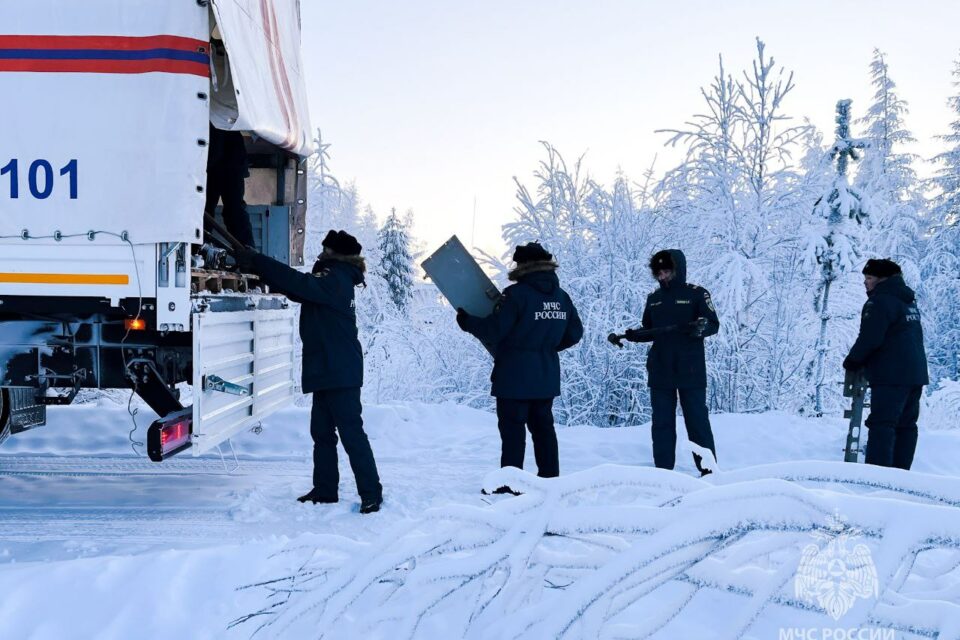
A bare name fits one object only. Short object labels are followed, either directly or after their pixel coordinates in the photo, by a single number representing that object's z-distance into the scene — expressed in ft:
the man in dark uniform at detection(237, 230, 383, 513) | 16.43
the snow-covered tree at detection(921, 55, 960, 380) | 77.77
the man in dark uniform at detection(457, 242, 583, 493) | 18.01
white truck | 13.78
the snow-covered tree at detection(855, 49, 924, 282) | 77.15
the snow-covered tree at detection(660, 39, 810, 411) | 33.63
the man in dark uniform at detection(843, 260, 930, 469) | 18.80
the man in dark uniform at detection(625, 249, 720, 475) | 19.47
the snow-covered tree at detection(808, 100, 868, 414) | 34.71
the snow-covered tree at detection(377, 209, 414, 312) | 113.91
